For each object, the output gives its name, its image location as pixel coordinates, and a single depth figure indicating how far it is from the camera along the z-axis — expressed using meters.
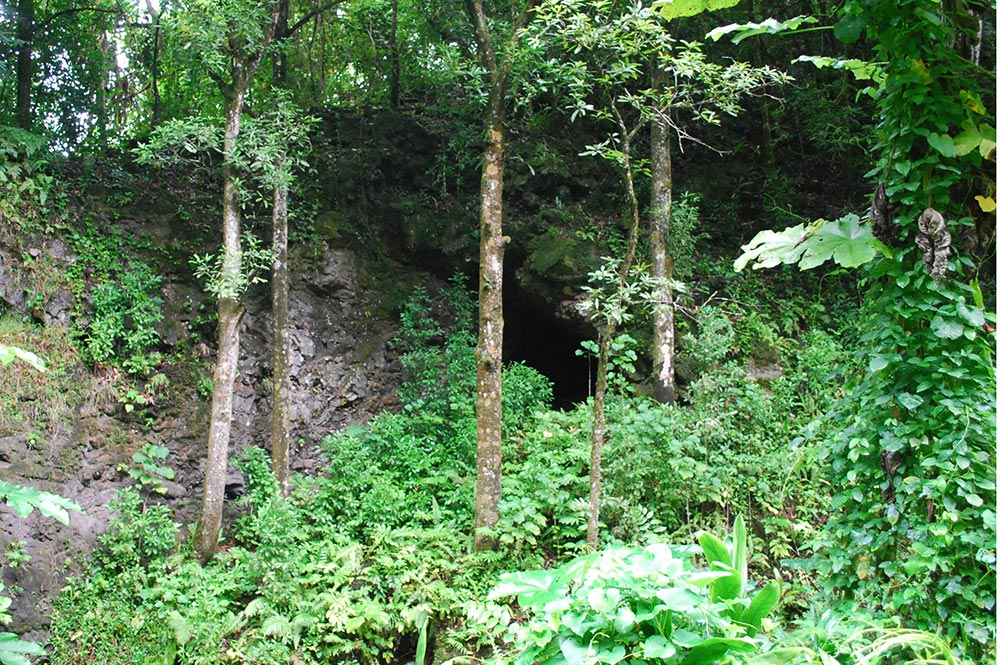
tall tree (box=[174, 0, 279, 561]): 6.79
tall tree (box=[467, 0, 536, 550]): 6.27
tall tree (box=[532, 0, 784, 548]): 5.71
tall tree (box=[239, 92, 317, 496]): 7.29
